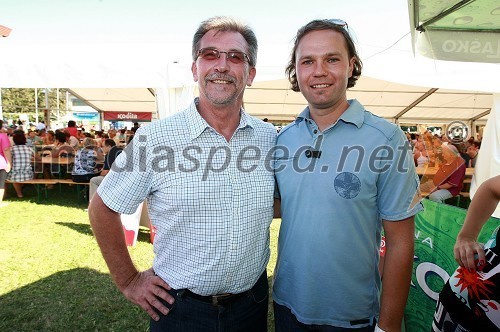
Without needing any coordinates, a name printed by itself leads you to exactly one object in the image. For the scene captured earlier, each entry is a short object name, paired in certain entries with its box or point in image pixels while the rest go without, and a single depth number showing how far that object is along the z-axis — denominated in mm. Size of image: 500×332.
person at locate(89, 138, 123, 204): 6855
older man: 1685
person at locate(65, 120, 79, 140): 13777
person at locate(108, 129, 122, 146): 15618
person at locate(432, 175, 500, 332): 1604
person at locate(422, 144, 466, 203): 6824
